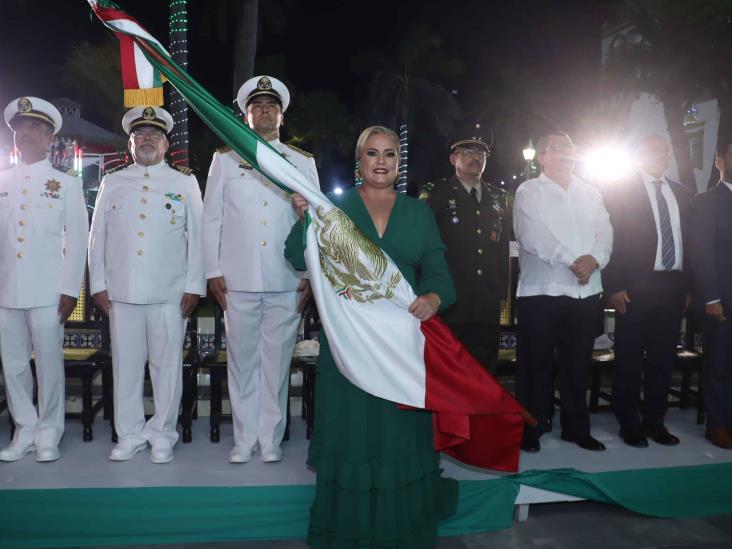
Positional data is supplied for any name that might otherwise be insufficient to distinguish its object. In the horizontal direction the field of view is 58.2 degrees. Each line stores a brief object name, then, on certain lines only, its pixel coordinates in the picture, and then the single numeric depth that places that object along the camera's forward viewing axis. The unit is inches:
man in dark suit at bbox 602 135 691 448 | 148.4
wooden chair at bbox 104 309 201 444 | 144.1
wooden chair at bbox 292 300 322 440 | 150.9
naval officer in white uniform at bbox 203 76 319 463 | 129.5
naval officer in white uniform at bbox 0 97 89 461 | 130.9
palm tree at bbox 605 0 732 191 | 700.7
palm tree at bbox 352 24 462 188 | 1147.9
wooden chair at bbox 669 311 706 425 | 166.7
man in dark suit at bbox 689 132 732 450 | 149.0
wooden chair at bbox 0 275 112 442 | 144.3
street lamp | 524.2
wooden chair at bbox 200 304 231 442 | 144.0
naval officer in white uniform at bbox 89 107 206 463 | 129.9
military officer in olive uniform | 140.8
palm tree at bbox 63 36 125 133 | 531.2
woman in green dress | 99.0
